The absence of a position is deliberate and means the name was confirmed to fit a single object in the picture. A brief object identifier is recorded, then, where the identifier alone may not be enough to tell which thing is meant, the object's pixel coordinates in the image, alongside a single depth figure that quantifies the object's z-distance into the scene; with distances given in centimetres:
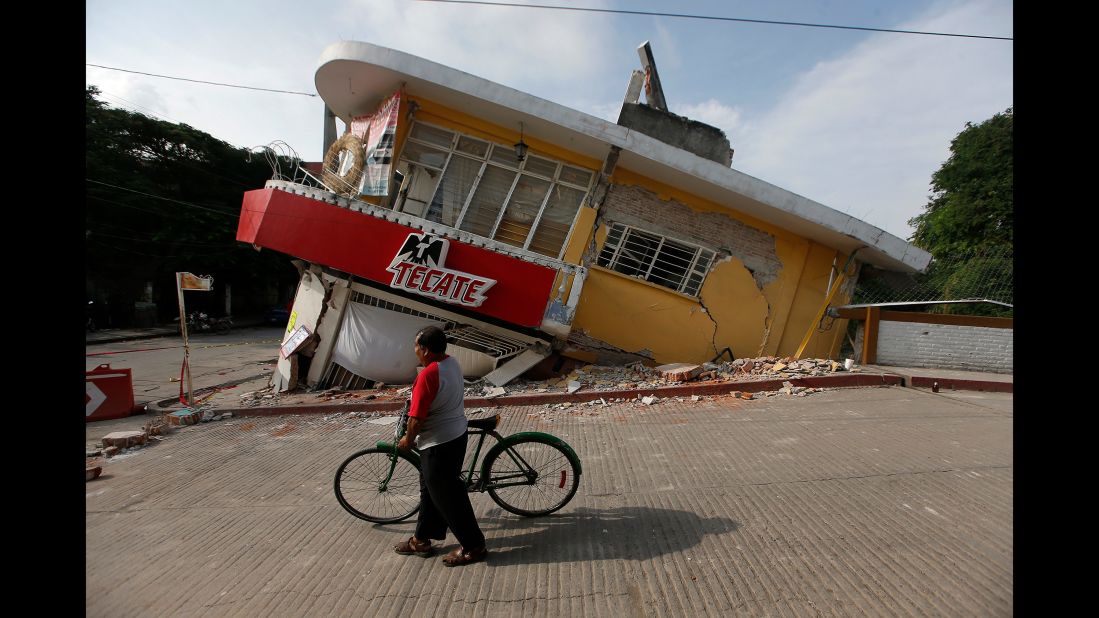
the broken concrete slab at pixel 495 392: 750
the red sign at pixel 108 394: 773
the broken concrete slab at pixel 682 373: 752
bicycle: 340
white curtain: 873
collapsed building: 806
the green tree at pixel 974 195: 1680
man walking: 285
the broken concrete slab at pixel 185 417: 686
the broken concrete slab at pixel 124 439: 579
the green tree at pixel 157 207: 2106
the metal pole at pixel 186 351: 750
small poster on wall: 904
